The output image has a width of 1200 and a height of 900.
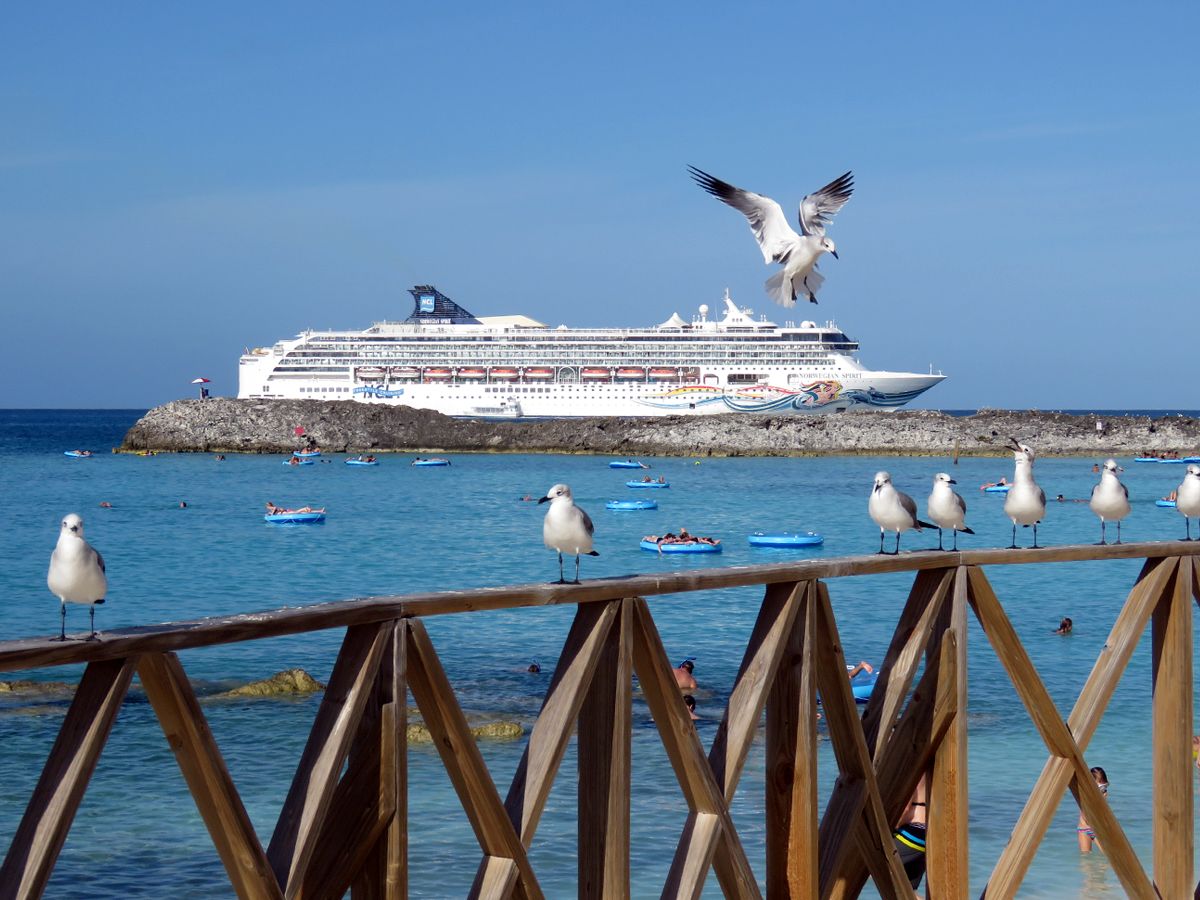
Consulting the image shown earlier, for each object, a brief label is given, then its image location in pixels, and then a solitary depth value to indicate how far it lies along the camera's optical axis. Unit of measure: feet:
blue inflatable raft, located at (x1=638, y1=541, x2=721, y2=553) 117.87
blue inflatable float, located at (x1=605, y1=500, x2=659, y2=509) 164.14
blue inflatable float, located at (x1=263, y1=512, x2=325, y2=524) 152.97
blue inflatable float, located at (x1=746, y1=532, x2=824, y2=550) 124.77
